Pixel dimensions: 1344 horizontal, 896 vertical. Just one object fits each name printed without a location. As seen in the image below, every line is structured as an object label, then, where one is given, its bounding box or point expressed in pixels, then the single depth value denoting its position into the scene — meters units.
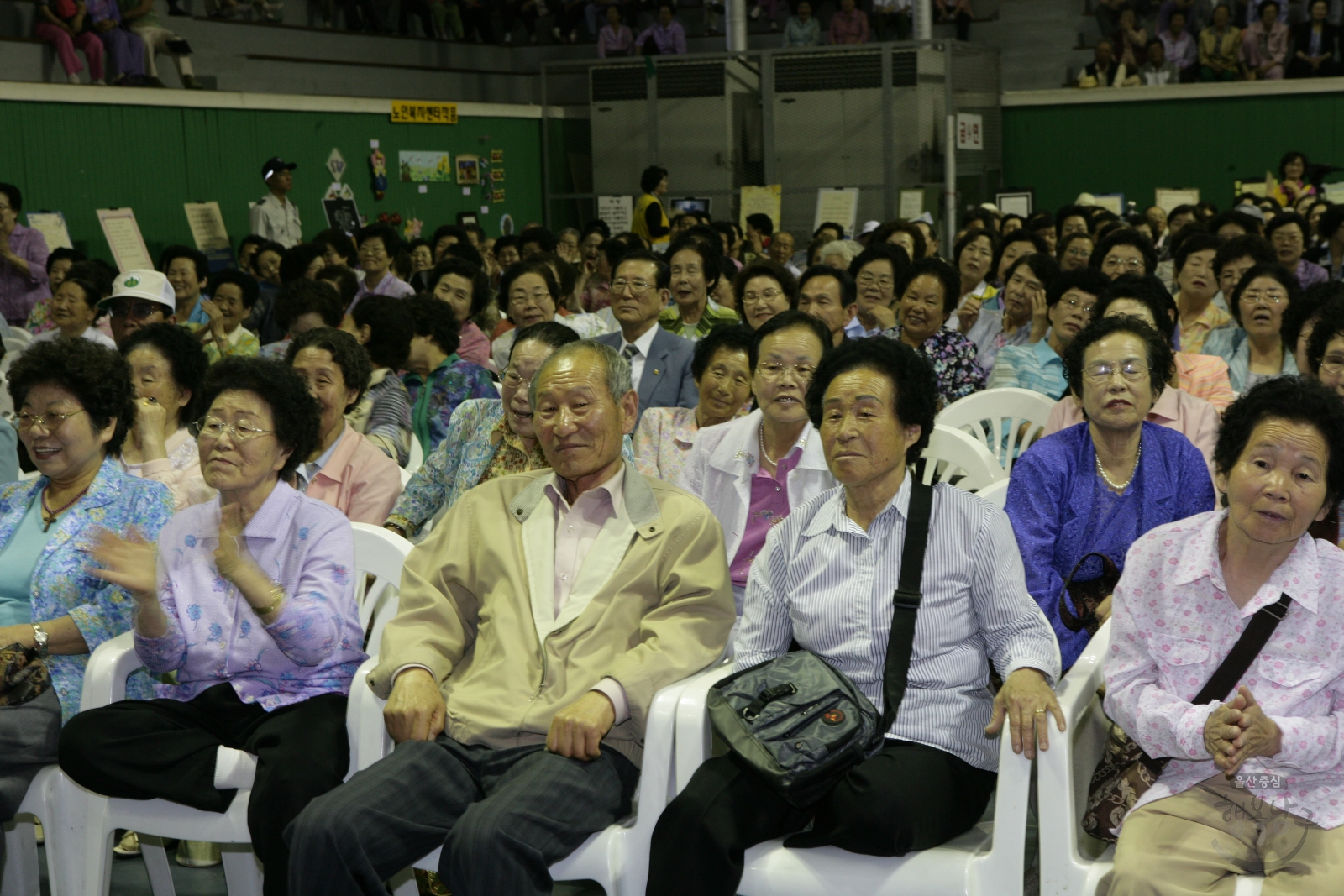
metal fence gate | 14.04
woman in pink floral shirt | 2.19
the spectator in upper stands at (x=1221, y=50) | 16.33
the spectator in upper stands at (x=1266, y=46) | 16.20
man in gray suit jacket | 4.96
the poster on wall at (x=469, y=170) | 15.77
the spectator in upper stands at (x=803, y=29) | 16.72
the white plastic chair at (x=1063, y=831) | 2.25
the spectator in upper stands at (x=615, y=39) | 17.20
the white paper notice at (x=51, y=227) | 10.82
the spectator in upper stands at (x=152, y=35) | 12.44
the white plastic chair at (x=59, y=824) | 2.70
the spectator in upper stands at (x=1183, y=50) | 16.73
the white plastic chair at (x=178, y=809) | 2.66
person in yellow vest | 10.03
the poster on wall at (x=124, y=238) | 10.96
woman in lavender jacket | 2.61
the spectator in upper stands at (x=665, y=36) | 17.00
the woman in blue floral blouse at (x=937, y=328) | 5.12
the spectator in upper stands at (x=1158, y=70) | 16.73
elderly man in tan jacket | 2.39
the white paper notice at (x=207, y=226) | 12.17
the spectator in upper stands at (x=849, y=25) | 16.77
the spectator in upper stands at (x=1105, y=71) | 16.91
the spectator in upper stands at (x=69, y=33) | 11.66
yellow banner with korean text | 15.06
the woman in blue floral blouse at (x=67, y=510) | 2.97
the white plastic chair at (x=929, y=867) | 2.27
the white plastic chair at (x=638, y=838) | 2.46
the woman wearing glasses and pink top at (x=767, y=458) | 3.34
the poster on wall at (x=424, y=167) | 15.13
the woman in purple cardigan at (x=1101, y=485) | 2.96
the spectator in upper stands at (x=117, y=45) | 12.03
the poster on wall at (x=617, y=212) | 14.60
